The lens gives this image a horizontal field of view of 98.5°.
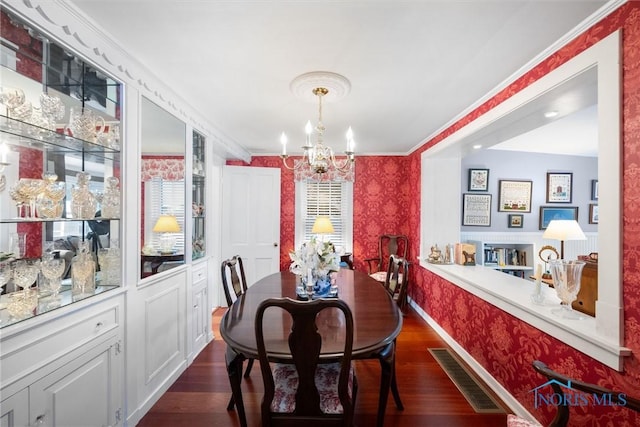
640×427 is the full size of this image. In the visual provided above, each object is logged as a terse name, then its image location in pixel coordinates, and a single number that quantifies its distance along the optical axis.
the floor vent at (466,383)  2.01
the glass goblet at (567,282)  1.58
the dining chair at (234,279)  2.19
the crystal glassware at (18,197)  1.23
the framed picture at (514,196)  4.47
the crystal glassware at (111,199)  1.68
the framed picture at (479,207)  4.45
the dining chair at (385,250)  4.37
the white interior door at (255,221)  4.15
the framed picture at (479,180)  4.45
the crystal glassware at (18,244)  1.25
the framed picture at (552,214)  4.50
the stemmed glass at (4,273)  1.19
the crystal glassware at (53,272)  1.37
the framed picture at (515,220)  4.48
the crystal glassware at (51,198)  1.33
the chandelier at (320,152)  2.11
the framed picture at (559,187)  4.53
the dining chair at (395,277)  2.24
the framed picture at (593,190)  4.57
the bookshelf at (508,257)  4.34
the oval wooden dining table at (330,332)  1.35
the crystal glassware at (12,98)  1.18
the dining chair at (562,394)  1.02
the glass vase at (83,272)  1.50
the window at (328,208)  4.58
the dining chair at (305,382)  1.19
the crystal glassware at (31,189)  1.26
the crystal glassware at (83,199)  1.50
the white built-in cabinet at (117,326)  1.19
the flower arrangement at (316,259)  2.06
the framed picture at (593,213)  4.57
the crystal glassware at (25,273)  1.25
